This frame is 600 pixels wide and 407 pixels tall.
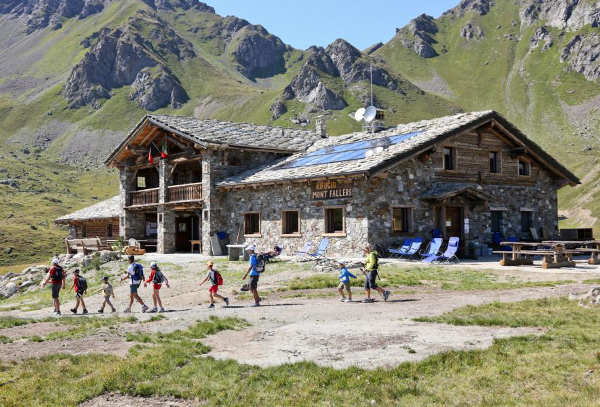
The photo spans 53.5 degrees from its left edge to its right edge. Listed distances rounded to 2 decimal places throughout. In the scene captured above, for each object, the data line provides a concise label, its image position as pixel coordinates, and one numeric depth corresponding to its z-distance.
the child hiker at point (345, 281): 13.95
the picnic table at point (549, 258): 19.42
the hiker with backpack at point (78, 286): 15.41
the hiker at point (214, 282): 14.34
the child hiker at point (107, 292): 15.09
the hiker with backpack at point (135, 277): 14.41
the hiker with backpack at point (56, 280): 15.49
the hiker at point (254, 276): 13.95
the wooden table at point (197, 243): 31.28
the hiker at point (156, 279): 14.19
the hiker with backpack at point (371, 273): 13.83
